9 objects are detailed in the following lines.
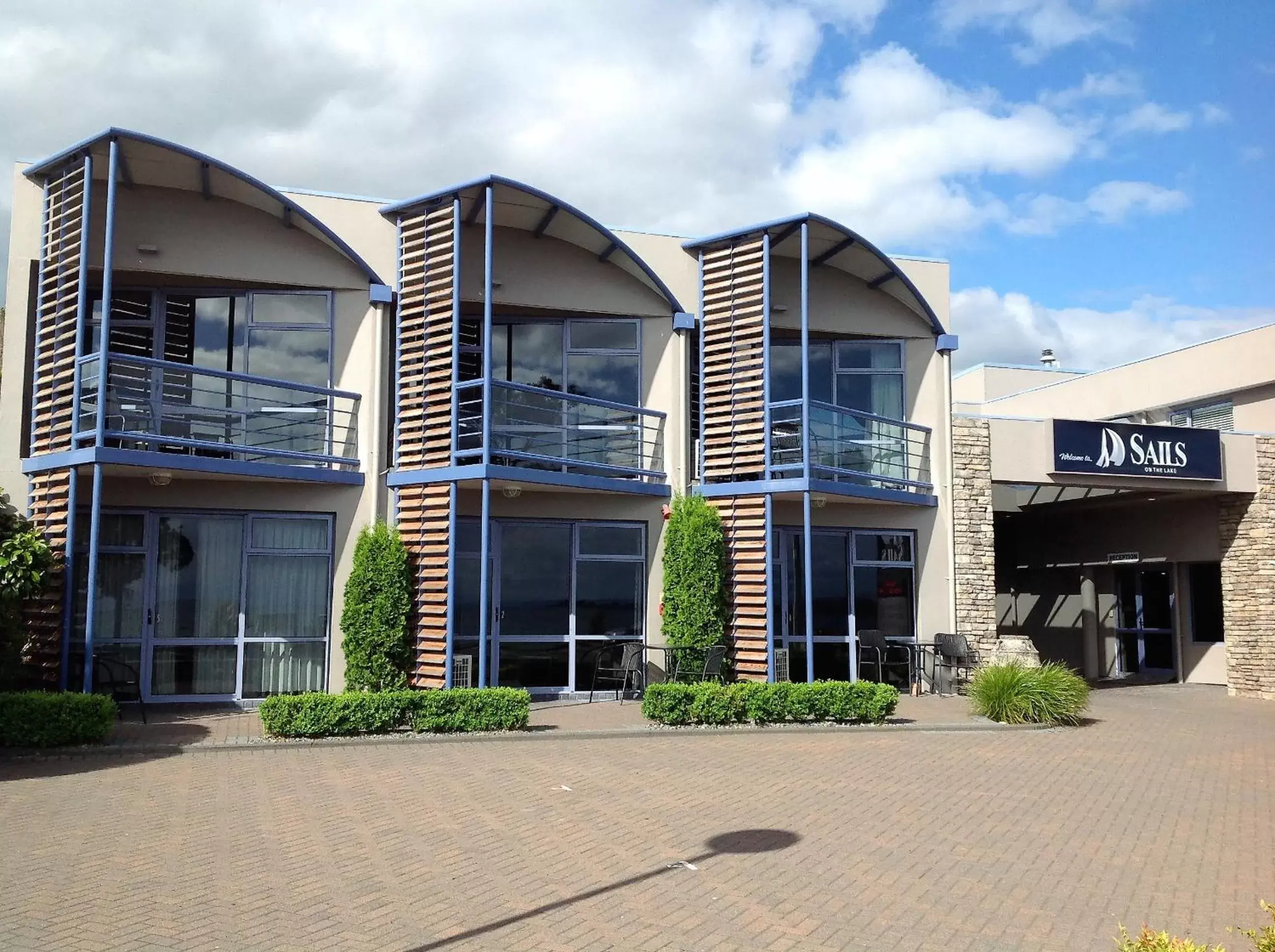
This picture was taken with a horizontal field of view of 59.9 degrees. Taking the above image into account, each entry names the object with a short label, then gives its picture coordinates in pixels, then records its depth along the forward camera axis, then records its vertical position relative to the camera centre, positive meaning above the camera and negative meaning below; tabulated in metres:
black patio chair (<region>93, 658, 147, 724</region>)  12.09 -1.17
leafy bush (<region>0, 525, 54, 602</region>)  11.02 +0.13
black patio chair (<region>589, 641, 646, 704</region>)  14.96 -1.22
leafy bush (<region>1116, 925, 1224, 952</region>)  3.91 -1.30
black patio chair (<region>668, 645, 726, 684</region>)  13.97 -1.04
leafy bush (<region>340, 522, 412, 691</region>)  13.41 -0.44
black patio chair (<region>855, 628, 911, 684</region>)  16.28 -1.05
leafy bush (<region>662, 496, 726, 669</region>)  14.66 -0.01
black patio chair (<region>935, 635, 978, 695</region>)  16.25 -1.12
